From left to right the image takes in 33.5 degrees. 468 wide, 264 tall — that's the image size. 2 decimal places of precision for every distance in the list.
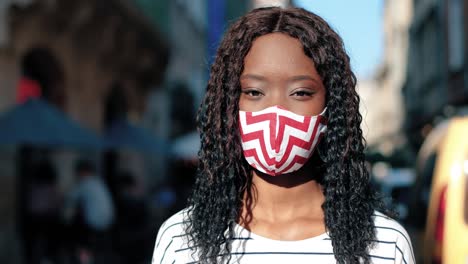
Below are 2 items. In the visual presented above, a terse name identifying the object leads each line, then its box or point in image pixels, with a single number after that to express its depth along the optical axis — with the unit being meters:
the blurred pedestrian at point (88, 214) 9.57
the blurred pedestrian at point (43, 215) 8.99
